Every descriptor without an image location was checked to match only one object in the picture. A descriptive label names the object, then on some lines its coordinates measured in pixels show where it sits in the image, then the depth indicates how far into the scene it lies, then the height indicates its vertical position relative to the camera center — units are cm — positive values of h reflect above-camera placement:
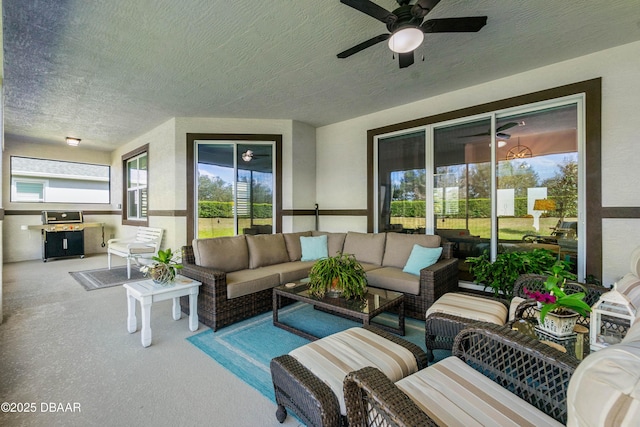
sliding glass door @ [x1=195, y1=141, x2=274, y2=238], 518 +43
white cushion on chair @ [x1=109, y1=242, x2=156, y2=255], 482 -68
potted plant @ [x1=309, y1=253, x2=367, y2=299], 259 -66
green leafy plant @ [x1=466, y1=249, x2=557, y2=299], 297 -64
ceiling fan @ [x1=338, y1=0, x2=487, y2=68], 192 +139
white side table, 242 -79
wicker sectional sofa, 283 -73
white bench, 486 -66
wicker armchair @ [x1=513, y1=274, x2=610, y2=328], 183 -65
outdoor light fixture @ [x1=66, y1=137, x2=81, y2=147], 602 +155
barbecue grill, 628 -54
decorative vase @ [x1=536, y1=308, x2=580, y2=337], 151 -63
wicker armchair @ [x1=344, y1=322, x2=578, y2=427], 95 -72
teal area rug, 208 -119
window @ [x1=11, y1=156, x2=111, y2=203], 645 +76
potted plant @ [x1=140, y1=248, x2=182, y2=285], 268 -58
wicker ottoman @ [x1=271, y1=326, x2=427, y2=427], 125 -81
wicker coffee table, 227 -82
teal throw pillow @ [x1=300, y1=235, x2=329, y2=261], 415 -58
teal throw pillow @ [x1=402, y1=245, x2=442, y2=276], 327 -60
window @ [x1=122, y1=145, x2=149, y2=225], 615 +58
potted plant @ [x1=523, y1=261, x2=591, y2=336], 142 -54
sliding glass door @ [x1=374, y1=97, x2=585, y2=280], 323 +38
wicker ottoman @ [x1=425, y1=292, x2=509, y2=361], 197 -80
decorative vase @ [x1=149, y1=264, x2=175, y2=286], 268 -61
